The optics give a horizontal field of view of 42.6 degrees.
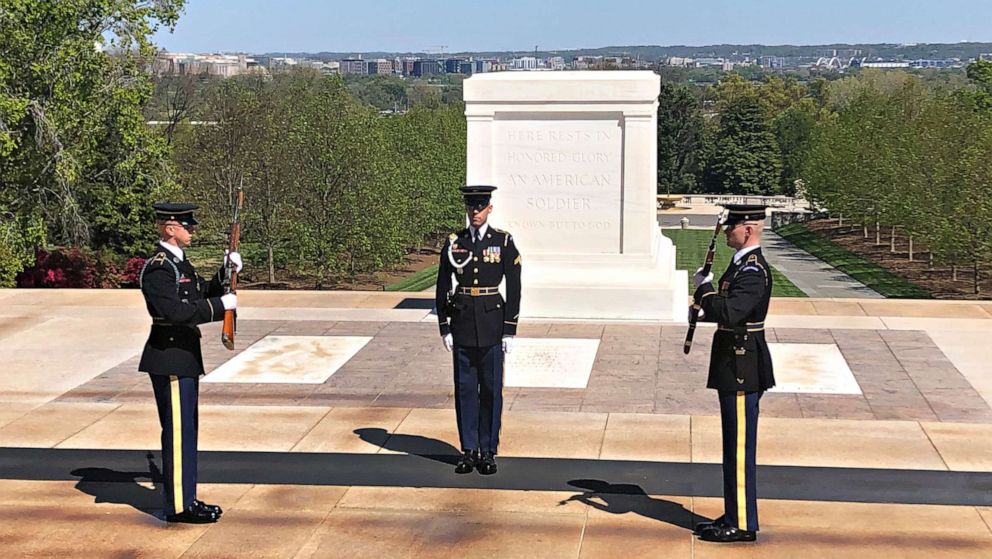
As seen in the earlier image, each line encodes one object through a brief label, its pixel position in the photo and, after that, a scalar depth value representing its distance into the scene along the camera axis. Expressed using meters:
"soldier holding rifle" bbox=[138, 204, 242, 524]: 6.39
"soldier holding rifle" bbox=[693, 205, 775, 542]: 6.14
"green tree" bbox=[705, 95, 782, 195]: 89.69
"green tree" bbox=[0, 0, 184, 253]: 26.75
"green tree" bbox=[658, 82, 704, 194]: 94.19
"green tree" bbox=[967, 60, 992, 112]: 56.75
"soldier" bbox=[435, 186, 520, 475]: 7.43
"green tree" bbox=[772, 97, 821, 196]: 85.69
